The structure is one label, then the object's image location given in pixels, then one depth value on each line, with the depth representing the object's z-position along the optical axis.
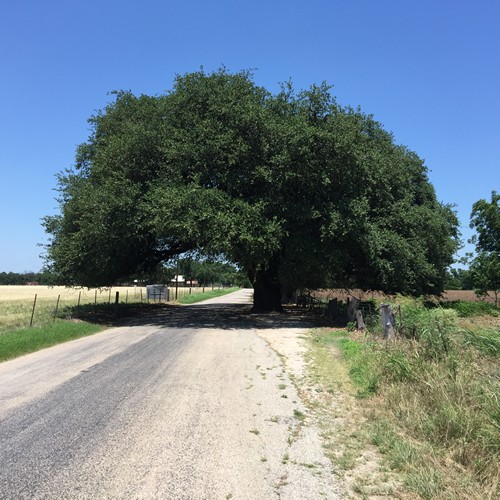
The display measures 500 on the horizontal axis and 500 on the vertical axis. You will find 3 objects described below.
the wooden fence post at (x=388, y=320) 10.06
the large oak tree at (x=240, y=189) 19.48
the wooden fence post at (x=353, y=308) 17.64
